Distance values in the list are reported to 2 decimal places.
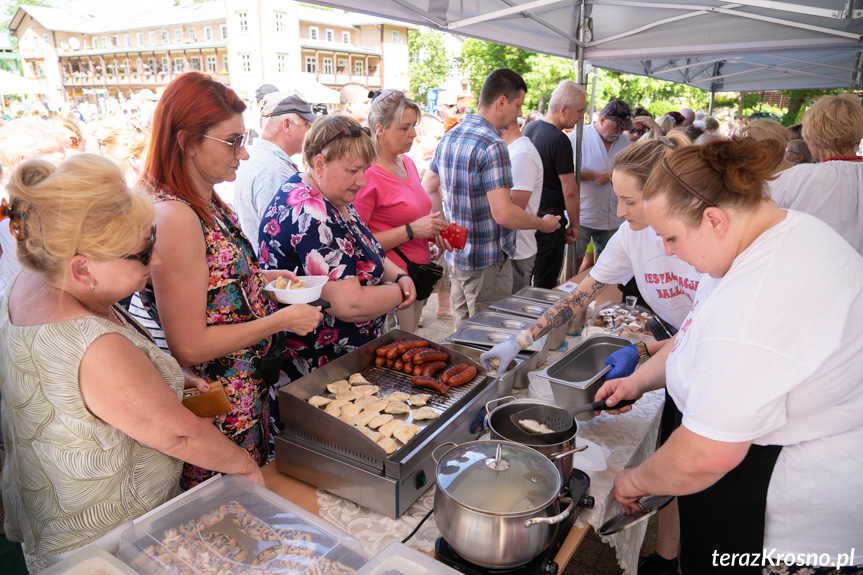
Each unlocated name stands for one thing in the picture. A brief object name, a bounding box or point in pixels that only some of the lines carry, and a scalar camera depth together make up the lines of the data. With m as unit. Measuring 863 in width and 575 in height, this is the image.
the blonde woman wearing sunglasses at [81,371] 1.18
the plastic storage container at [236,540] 1.20
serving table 1.43
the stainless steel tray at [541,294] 3.19
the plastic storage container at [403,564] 1.16
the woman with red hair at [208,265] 1.56
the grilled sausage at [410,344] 2.10
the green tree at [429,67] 34.84
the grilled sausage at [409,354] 2.06
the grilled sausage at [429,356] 2.04
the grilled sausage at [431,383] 1.89
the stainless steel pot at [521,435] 1.44
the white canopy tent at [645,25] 4.33
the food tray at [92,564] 1.15
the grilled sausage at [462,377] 1.91
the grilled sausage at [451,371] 1.94
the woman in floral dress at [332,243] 2.10
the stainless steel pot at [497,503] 1.16
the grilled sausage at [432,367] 1.99
